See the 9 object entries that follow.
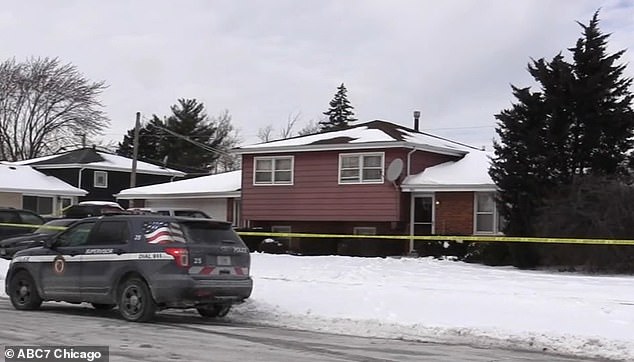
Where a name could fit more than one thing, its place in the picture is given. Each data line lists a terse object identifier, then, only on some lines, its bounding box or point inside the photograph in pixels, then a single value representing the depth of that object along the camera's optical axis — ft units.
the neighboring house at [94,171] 167.02
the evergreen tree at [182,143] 248.93
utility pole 145.35
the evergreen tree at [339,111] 287.18
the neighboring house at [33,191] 146.20
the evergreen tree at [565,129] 80.48
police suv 42.42
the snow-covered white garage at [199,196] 122.66
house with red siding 100.27
